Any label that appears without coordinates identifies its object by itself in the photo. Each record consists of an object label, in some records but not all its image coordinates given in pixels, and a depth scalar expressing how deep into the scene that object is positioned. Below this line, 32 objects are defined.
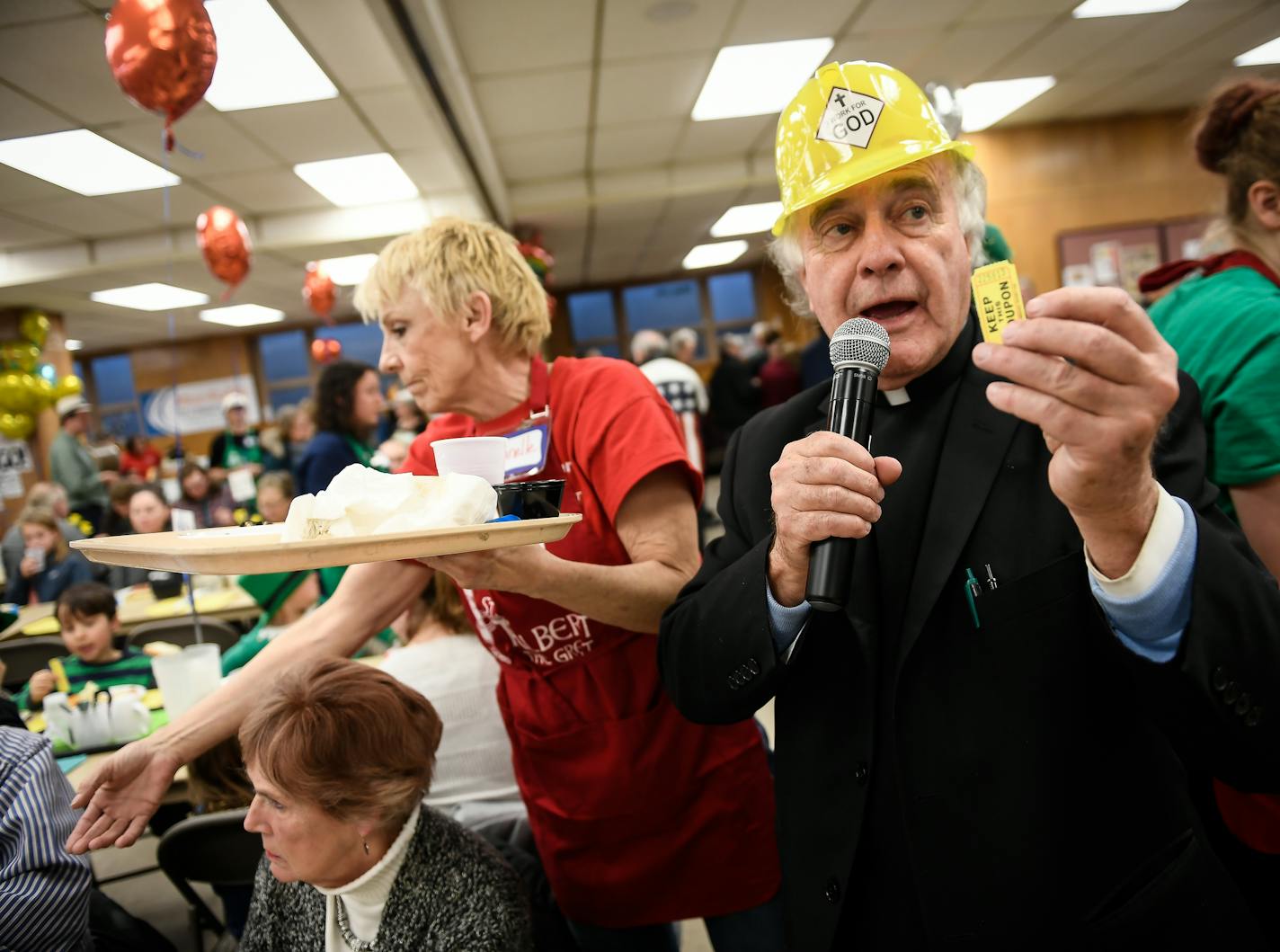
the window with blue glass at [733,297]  15.17
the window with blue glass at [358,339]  13.79
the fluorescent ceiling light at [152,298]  6.44
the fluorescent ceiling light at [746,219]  9.98
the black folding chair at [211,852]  1.71
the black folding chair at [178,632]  3.77
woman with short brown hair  1.36
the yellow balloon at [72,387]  4.24
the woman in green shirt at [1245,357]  1.31
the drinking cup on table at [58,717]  2.21
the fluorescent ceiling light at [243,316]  11.52
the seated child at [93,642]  2.88
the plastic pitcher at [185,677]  2.14
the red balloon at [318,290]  7.12
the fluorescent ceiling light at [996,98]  7.01
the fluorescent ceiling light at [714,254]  12.60
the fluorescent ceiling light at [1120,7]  5.71
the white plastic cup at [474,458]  1.01
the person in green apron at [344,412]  3.48
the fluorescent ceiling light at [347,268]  8.78
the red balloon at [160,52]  1.98
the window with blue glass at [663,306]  15.07
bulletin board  8.22
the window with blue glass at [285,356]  14.11
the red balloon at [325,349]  8.27
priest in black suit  0.76
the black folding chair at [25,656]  3.63
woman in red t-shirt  1.33
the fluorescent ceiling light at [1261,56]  6.95
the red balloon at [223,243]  4.64
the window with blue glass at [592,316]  15.05
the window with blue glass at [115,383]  13.97
